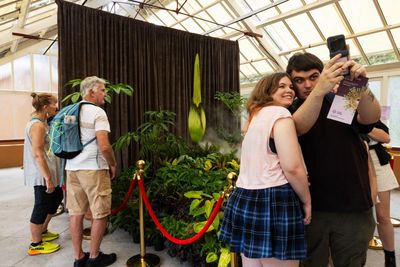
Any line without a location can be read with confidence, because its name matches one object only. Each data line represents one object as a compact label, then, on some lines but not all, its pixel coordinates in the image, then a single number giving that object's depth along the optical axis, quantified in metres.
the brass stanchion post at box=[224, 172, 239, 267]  1.65
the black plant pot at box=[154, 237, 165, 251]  2.70
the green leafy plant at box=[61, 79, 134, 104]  2.82
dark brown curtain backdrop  3.56
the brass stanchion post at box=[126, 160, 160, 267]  2.31
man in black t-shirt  1.16
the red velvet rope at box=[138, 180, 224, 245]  1.70
